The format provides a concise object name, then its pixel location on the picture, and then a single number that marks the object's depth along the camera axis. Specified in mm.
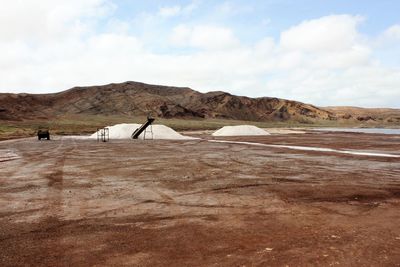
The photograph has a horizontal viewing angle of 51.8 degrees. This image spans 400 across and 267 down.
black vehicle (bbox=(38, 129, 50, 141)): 44797
